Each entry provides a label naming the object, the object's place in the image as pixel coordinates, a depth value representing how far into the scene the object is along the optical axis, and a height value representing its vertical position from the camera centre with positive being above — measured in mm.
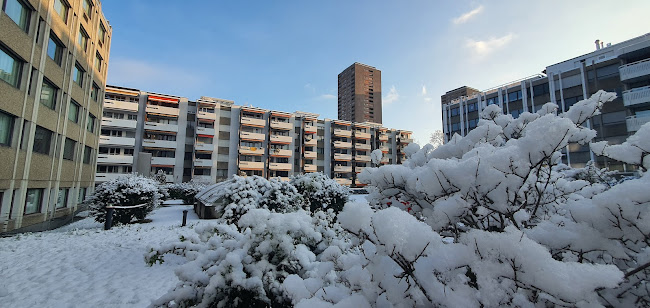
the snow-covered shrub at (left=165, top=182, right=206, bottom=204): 24094 -1569
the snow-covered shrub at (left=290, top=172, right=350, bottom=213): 13242 -699
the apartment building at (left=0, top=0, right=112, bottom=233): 10812 +3292
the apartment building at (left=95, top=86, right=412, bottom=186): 36938 +5935
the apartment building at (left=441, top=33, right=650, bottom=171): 24531 +10656
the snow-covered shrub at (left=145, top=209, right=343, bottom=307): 2721 -942
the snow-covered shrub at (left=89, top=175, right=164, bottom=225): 12000 -1055
